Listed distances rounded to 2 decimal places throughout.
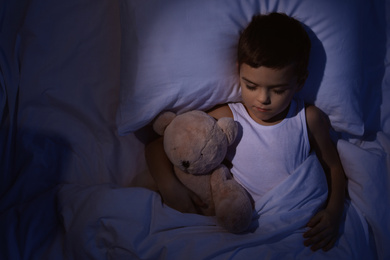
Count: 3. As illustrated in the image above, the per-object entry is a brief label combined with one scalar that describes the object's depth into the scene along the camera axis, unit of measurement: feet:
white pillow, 2.91
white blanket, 2.80
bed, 2.90
